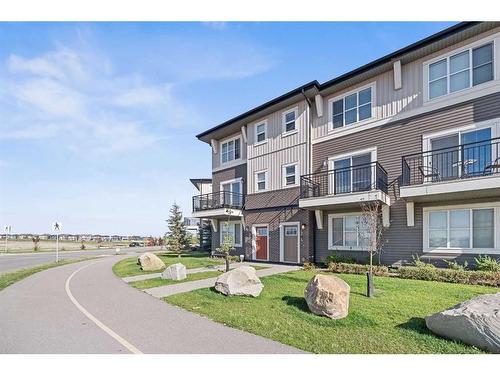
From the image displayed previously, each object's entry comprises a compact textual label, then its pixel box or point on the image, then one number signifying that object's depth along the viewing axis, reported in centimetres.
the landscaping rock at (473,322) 537
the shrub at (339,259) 1614
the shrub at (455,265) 1243
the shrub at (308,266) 1627
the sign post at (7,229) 3566
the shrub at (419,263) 1323
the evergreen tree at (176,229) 3341
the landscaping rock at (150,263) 1791
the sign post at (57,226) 2528
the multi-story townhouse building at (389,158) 1281
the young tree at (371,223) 1216
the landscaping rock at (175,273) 1369
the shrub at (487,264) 1166
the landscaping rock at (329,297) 744
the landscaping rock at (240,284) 994
